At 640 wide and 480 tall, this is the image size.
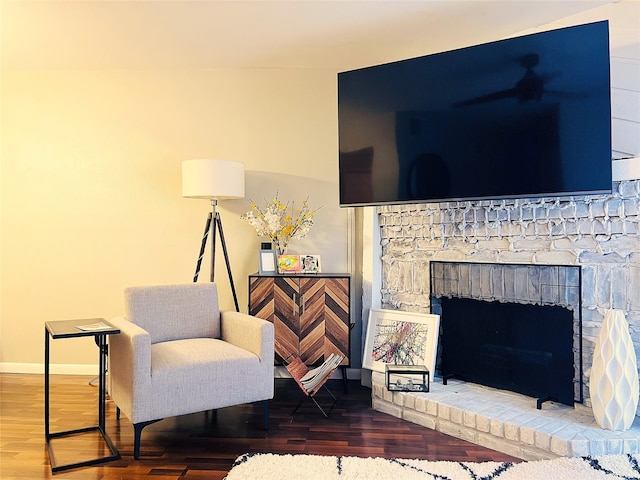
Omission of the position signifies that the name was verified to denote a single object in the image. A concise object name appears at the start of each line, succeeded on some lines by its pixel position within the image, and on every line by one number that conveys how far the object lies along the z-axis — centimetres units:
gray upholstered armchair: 249
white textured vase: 244
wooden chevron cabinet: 350
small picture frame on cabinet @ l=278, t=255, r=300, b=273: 369
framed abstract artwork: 326
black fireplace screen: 286
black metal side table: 240
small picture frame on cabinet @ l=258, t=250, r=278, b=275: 374
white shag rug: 220
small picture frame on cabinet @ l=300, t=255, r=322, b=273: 378
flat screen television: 256
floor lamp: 350
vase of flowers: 371
